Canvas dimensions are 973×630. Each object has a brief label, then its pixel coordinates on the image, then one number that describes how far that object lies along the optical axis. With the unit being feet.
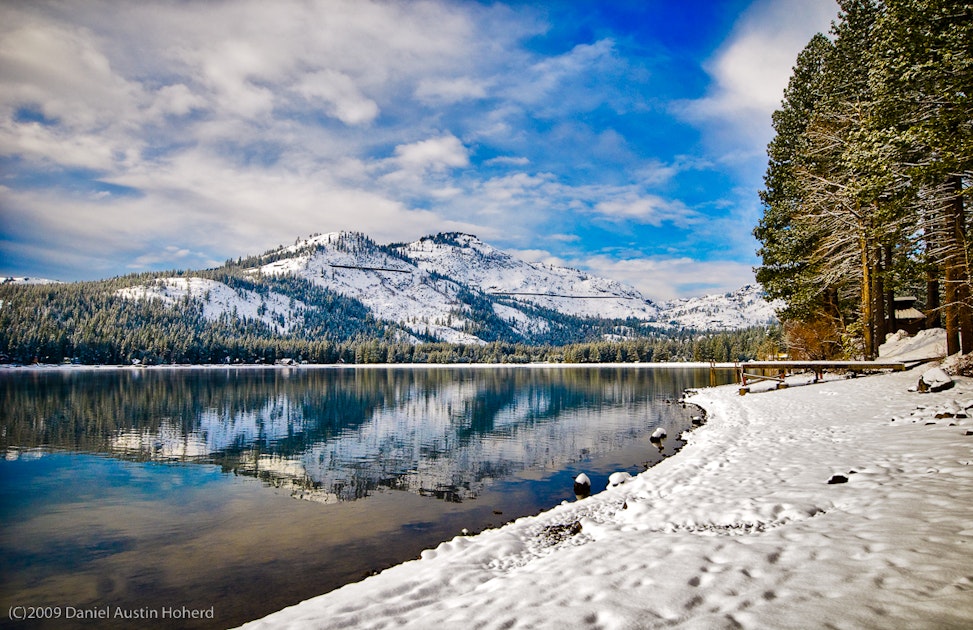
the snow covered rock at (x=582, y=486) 54.13
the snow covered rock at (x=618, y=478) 49.83
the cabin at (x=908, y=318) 146.56
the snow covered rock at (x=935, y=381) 59.93
